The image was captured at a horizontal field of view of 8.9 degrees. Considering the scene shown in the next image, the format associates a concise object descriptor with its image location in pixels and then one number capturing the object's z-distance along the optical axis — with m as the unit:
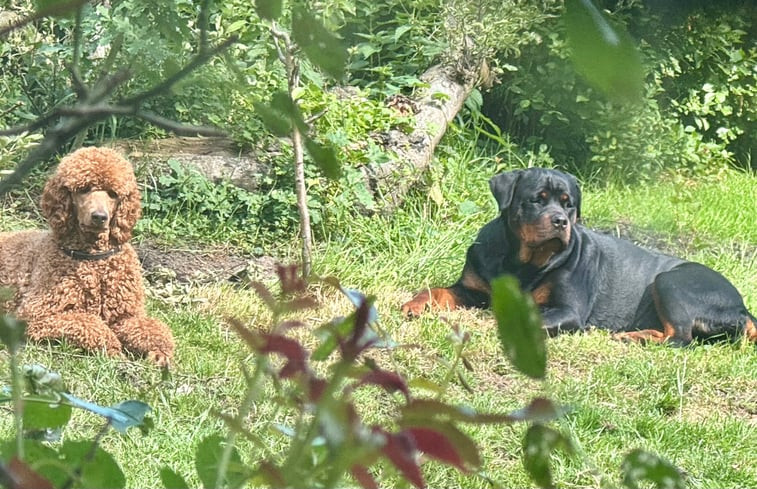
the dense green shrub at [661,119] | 15.97
